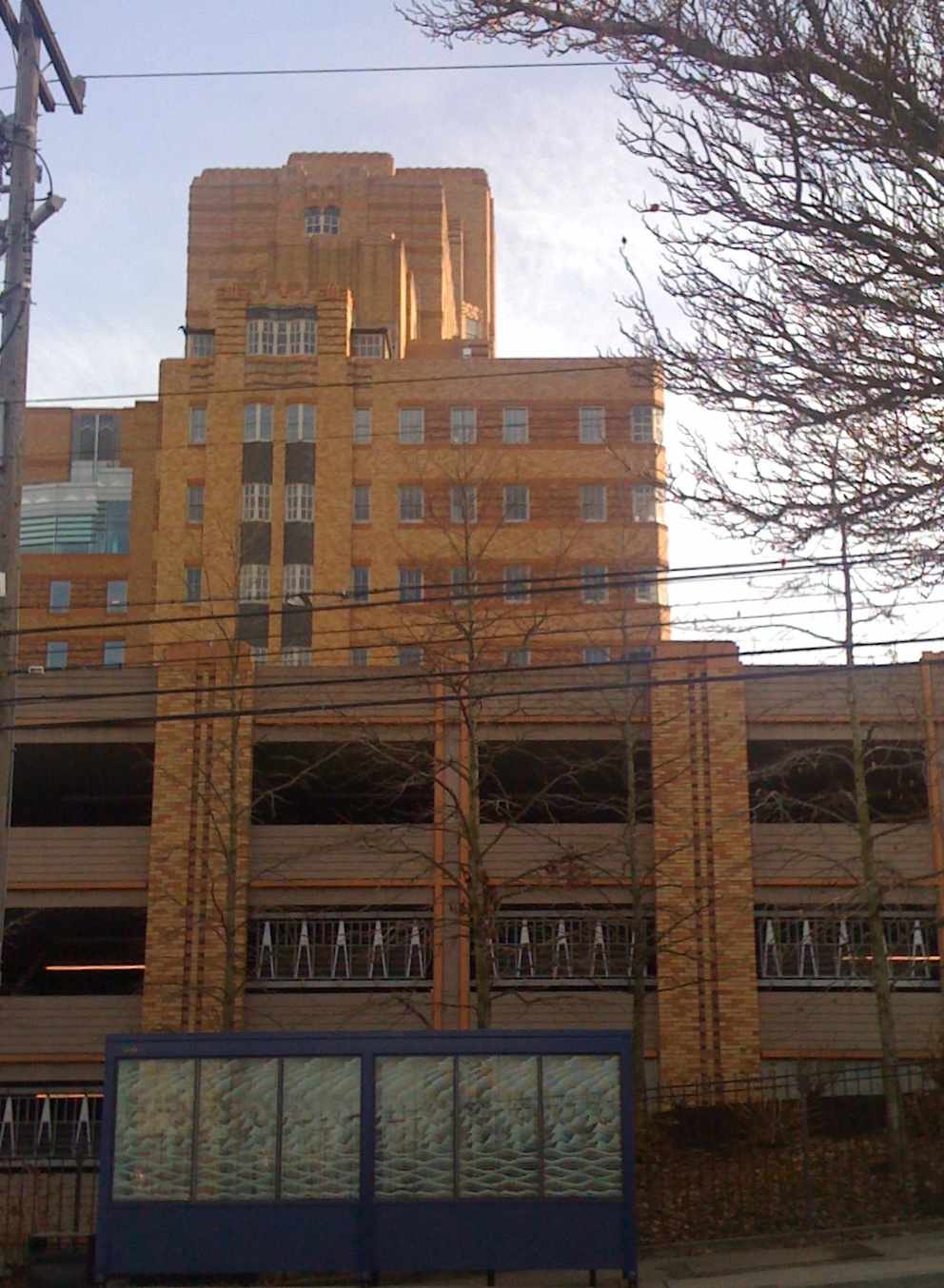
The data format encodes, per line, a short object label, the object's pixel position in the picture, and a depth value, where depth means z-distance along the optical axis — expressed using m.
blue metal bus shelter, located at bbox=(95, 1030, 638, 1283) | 14.45
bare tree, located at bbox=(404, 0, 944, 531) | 10.59
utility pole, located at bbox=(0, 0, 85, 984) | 14.66
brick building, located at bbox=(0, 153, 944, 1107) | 25.27
